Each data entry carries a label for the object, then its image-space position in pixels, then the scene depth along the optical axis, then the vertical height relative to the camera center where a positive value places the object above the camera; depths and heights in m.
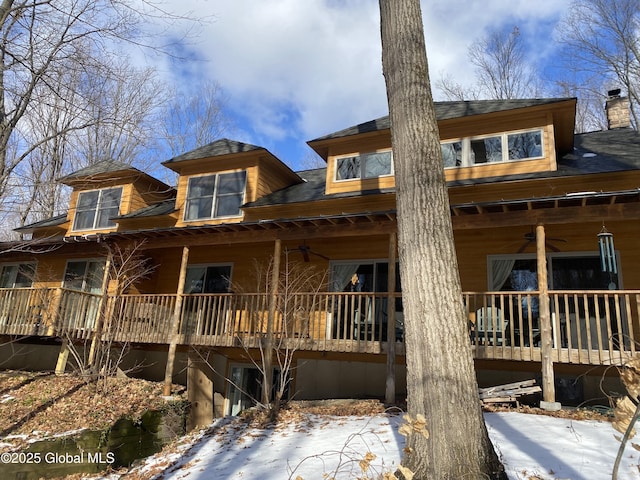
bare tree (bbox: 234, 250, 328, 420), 9.17 +0.39
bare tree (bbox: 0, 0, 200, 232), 7.92 +4.36
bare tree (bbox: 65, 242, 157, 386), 11.59 +0.22
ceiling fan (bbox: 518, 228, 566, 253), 9.73 +2.31
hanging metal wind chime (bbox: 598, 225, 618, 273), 8.17 +1.78
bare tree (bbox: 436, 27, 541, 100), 25.09 +15.64
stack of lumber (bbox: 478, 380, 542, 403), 7.86 -0.82
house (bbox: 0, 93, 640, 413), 8.93 +2.17
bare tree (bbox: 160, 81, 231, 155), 30.85 +16.06
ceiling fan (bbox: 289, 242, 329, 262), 11.73 +2.16
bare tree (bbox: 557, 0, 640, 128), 20.98 +14.03
